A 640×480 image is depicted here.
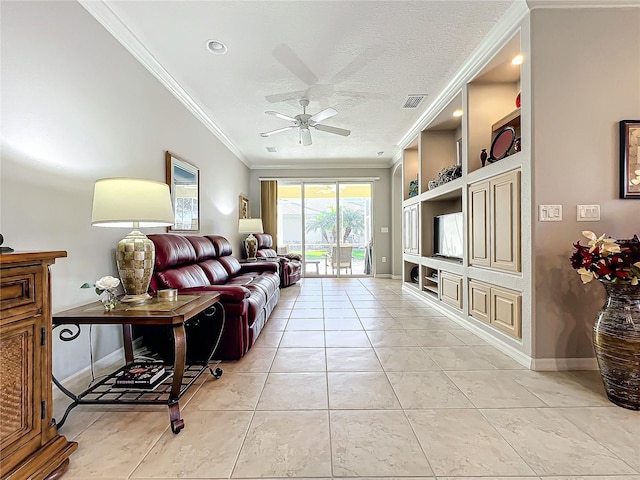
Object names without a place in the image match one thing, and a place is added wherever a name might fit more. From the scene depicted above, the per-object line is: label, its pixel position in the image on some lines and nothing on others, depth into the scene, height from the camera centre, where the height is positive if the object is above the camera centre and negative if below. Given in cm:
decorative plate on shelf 283 +89
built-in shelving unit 264 +48
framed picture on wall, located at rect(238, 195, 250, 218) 680 +69
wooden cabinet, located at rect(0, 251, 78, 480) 118 -56
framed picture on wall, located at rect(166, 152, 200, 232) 354 +60
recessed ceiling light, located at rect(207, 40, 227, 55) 279 +179
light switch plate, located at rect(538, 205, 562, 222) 237 +17
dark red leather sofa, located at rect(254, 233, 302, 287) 636 -54
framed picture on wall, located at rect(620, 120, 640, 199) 230 +62
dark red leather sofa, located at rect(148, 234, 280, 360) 257 -46
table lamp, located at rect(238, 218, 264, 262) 629 +14
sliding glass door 788 +34
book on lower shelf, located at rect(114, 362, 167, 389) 199 -92
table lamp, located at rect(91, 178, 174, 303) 188 +15
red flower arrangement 182 -16
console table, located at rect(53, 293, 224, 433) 169 -47
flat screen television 393 +0
